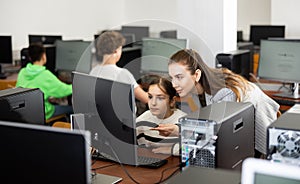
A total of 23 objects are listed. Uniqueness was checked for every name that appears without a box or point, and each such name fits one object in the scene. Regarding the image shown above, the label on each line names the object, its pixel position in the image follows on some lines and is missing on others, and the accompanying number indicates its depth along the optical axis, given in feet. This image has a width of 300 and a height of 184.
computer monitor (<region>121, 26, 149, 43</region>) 25.21
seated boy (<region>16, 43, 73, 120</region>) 15.39
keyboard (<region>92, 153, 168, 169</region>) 7.54
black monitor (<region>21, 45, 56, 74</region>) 18.53
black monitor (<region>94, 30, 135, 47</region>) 17.39
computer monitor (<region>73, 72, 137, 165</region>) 6.59
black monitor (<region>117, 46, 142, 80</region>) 15.62
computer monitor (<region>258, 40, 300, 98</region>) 14.40
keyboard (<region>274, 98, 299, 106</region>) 13.62
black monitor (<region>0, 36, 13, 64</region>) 19.15
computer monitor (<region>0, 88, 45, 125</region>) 6.81
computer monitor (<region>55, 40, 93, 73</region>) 17.78
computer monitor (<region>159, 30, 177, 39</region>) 24.61
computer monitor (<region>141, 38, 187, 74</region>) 14.96
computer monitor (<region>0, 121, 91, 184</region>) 4.22
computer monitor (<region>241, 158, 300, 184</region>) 3.25
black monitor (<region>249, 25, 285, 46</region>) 22.77
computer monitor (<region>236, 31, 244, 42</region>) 25.51
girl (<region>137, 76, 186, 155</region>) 8.20
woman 8.59
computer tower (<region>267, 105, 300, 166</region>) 4.87
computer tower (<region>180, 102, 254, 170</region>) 6.09
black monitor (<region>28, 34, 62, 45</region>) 20.44
